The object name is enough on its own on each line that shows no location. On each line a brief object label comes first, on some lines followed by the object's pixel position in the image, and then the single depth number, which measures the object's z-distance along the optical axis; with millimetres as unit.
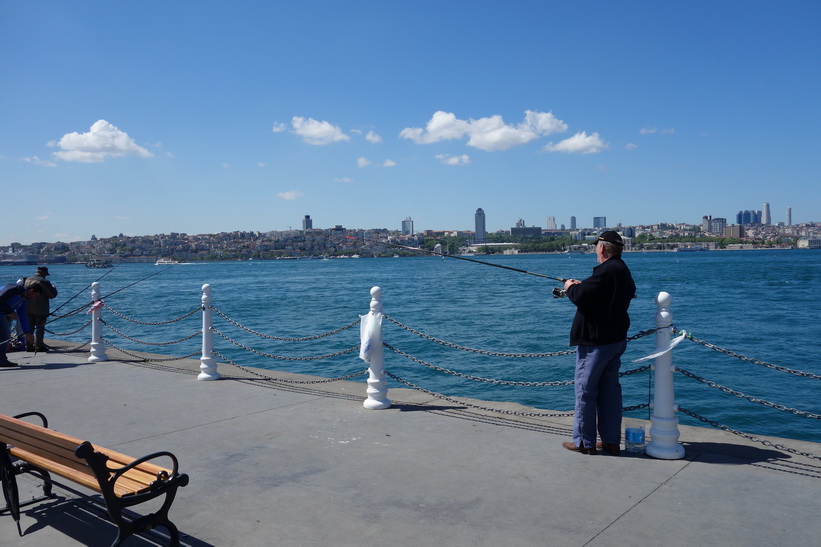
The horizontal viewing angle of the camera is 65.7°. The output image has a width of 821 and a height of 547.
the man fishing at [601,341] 5305
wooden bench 3516
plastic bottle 5570
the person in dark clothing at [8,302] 10672
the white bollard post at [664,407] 5422
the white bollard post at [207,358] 9297
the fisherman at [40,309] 12422
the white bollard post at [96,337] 11164
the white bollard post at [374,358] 7352
